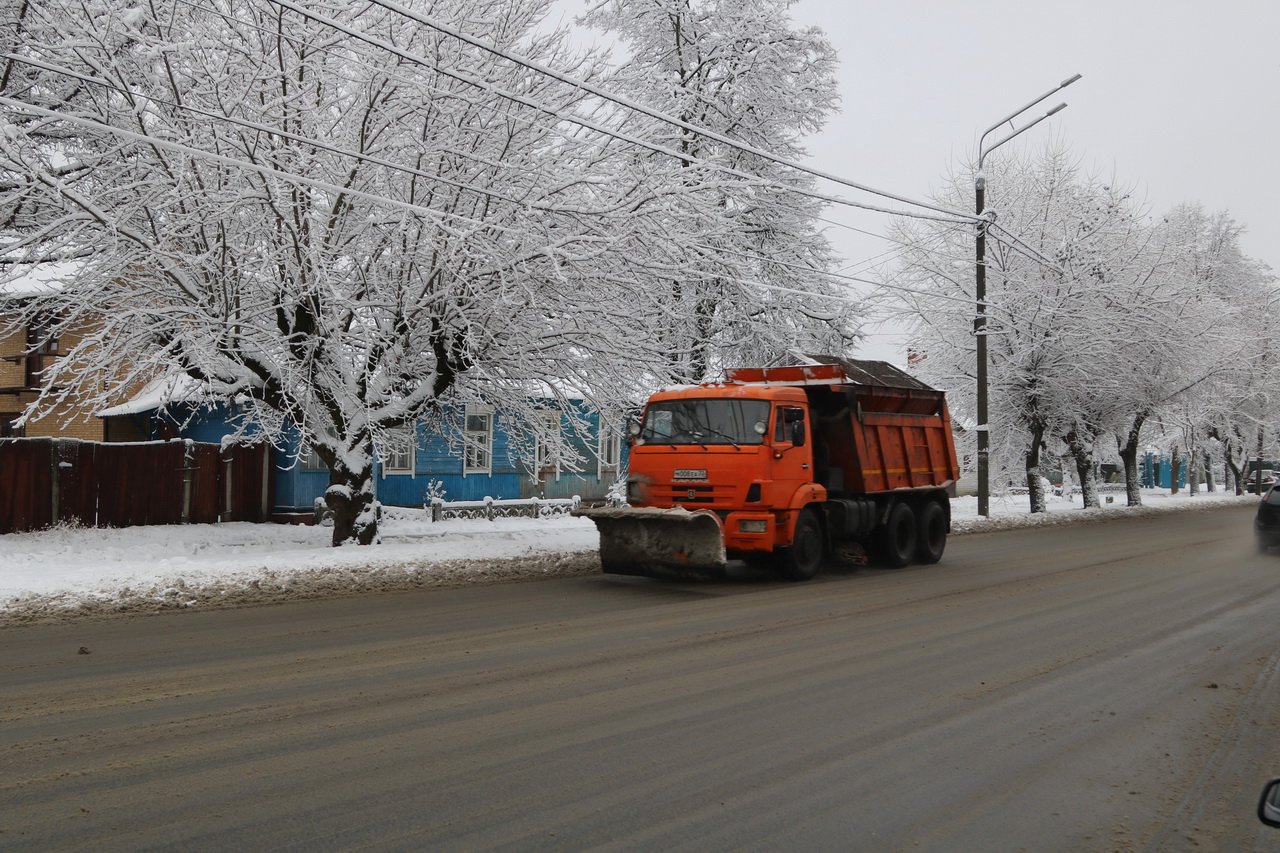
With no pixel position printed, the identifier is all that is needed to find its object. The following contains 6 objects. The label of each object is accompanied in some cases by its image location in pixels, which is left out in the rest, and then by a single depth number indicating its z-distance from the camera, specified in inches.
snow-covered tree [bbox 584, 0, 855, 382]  981.2
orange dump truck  536.1
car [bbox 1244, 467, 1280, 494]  2128.9
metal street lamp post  1048.8
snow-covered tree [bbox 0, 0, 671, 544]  552.7
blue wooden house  977.5
